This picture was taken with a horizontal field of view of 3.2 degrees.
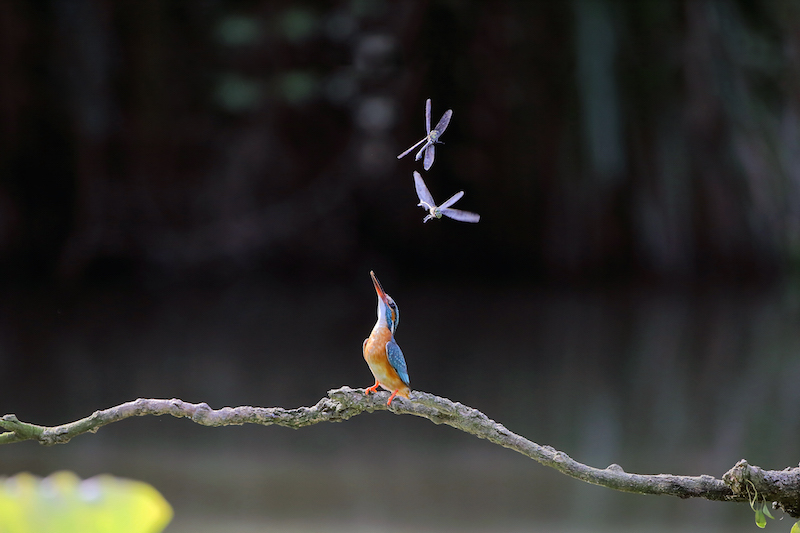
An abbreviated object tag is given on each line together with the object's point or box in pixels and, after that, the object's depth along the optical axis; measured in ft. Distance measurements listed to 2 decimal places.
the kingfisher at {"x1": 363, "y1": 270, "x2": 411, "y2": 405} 56.79
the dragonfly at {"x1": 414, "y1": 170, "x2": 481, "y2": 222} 56.40
